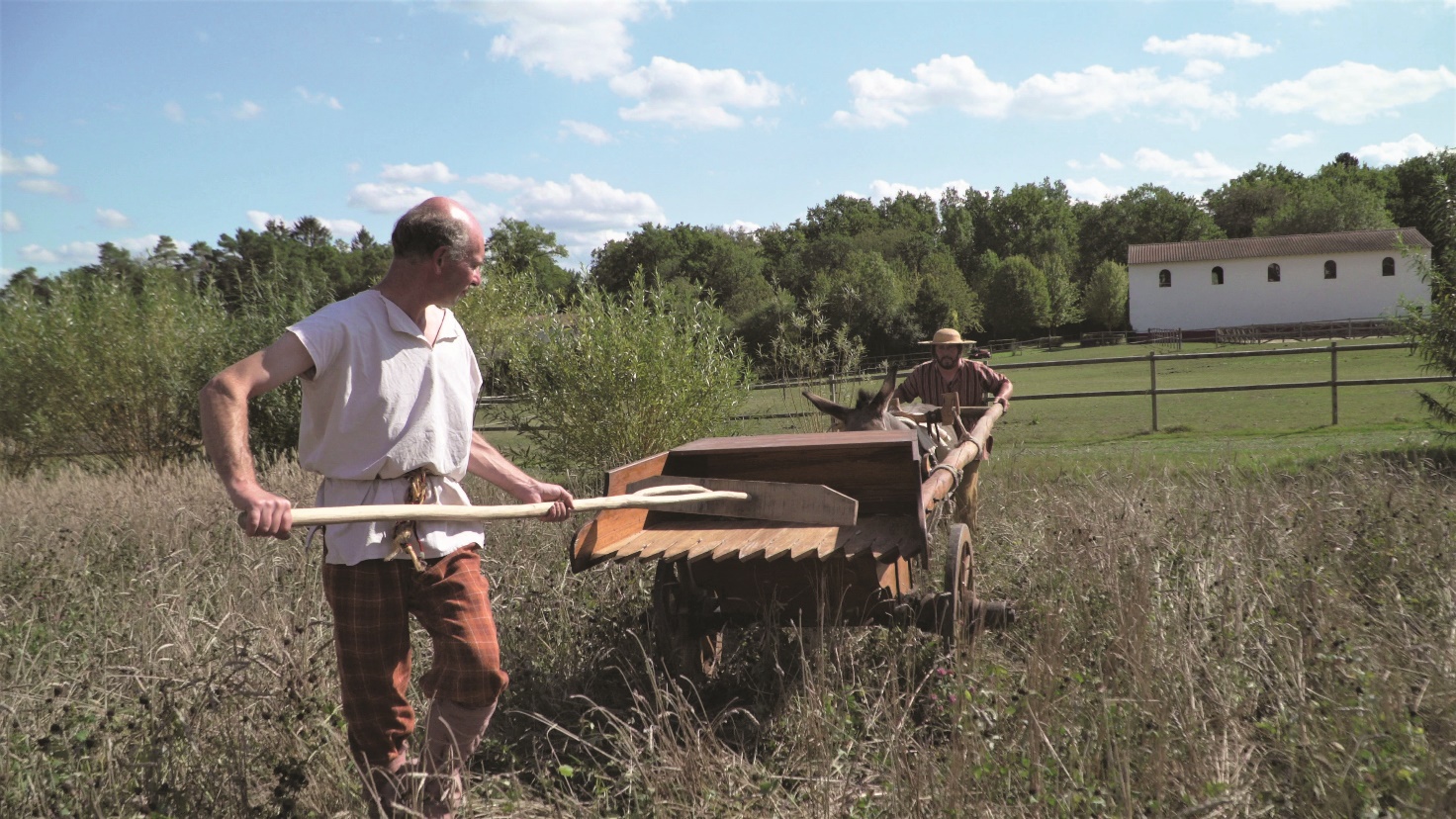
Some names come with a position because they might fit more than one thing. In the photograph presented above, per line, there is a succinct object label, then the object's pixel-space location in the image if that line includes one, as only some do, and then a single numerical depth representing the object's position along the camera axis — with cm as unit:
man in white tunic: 283
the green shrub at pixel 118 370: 1284
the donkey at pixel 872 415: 511
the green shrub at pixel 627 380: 929
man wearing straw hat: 725
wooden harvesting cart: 364
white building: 6338
